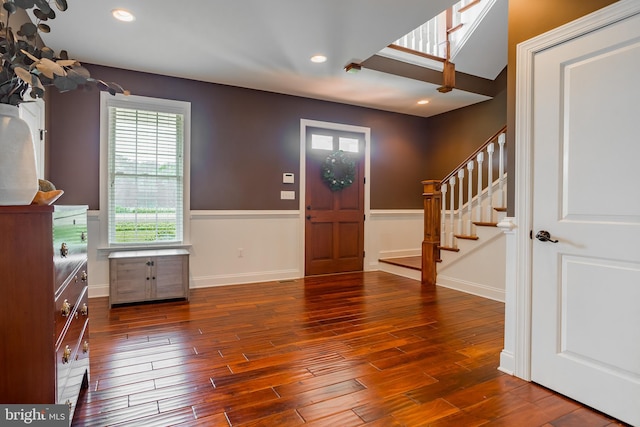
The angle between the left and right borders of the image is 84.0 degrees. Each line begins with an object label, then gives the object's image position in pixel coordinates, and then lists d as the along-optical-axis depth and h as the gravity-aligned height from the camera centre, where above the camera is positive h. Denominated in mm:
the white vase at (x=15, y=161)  1217 +162
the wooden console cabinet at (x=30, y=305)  1209 -341
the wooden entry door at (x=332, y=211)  5262 -18
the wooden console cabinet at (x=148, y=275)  3696 -719
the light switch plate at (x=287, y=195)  5034 +207
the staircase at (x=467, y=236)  4141 -318
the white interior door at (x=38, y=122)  3167 +794
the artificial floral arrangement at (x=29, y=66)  1214 +513
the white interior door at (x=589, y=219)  1755 -37
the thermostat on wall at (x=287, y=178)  5035 +449
